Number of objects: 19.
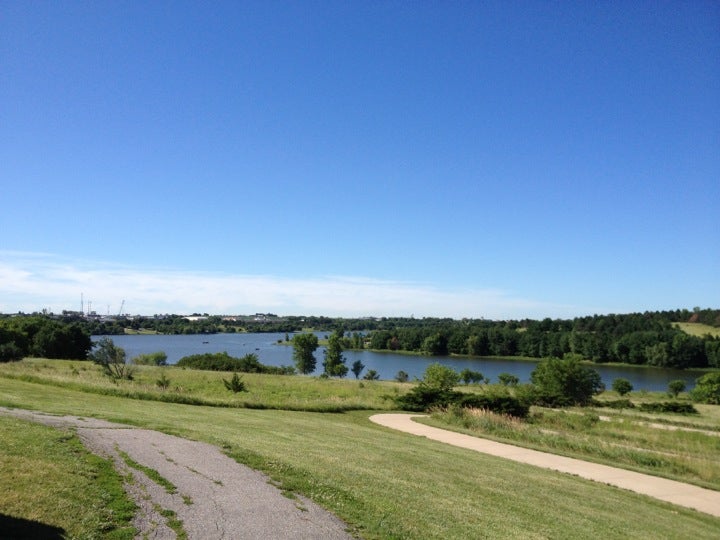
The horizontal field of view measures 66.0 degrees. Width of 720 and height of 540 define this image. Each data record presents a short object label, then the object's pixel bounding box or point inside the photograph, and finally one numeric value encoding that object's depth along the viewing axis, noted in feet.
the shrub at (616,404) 144.25
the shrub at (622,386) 204.13
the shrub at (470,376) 255.29
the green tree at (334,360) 302.04
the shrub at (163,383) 98.58
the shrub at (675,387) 208.88
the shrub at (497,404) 93.30
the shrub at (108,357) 128.95
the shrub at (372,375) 270.87
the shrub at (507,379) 233.86
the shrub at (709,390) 192.03
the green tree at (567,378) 191.20
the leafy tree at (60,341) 256.73
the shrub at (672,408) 136.26
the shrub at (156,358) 256.36
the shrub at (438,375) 174.41
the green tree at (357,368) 321.73
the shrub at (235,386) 115.03
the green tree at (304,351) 316.50
